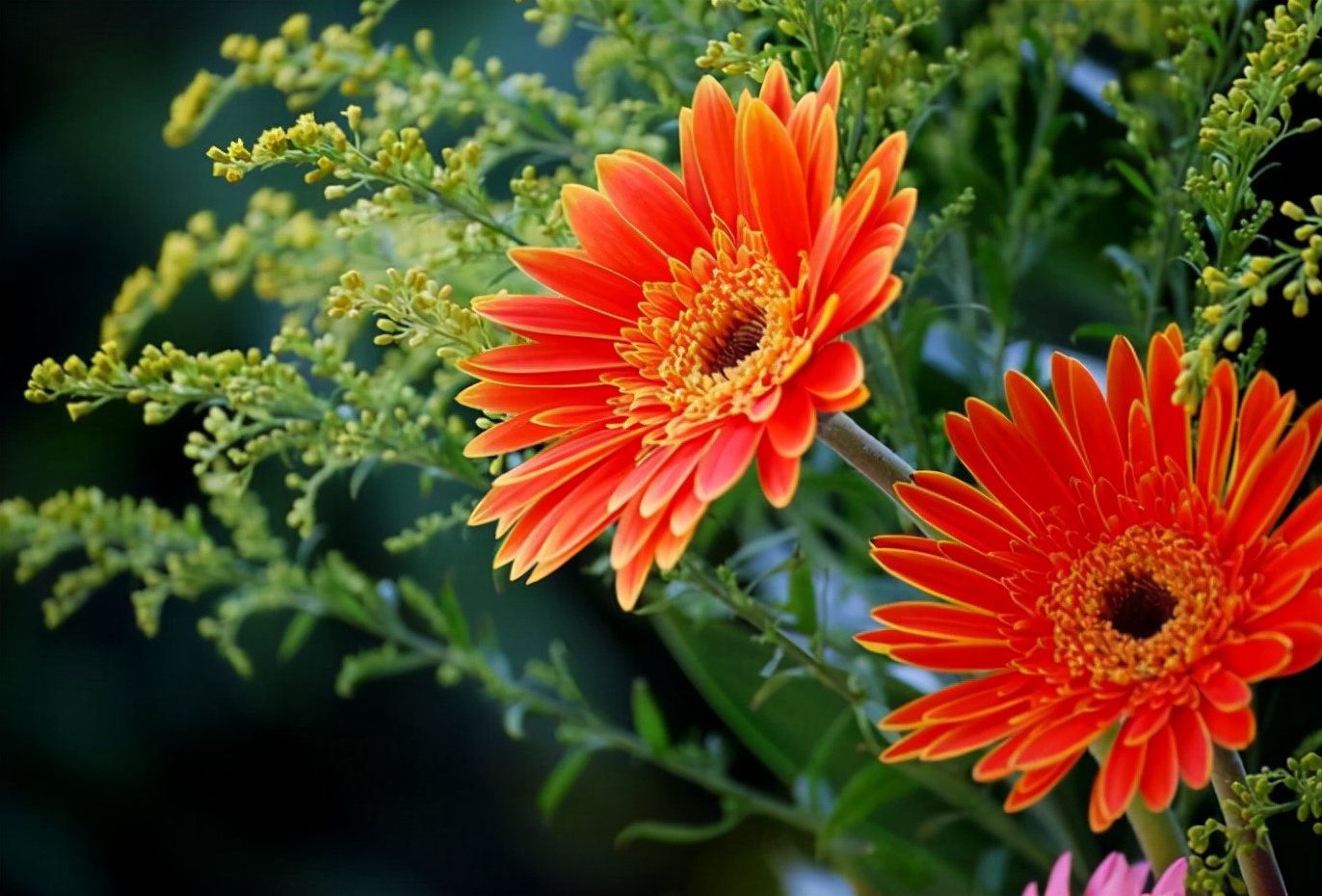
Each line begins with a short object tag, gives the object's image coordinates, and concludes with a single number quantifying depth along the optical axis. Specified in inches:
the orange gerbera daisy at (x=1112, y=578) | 41.5
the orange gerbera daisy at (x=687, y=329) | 41.5
